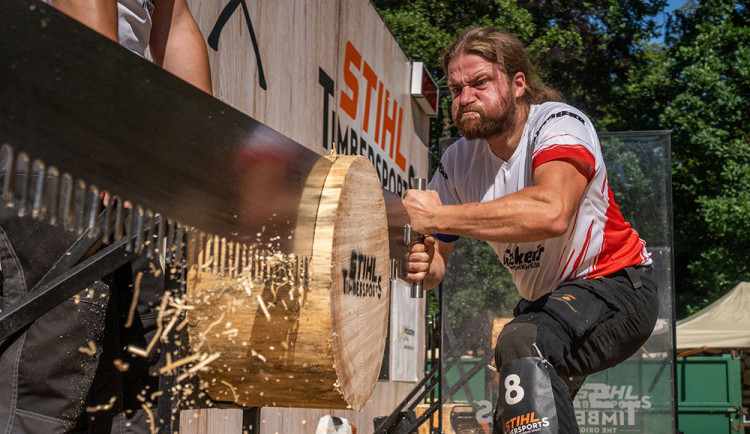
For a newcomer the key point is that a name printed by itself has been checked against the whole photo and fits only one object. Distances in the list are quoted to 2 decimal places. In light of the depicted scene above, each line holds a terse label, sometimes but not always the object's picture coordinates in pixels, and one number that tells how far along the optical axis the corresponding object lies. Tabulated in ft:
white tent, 41.34
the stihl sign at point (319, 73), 12.66
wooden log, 6.40
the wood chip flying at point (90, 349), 6.57
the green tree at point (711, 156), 58.59
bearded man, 8.22
